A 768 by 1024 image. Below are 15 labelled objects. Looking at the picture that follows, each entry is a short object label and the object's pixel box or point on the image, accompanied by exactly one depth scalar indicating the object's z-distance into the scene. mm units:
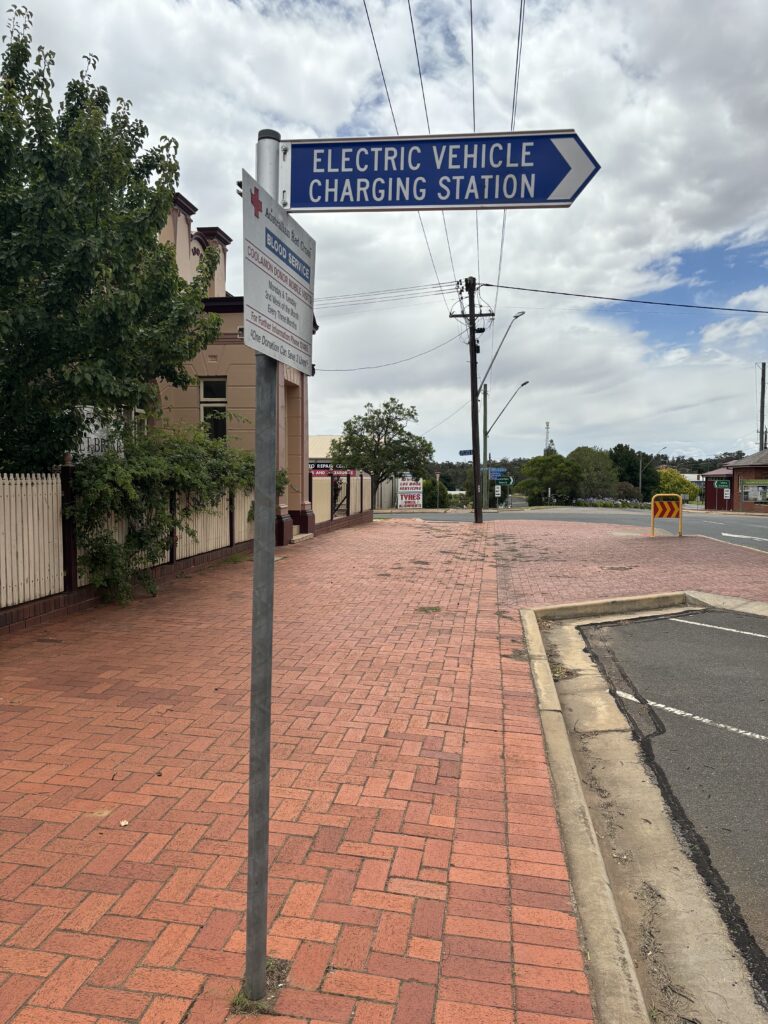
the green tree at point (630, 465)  103125
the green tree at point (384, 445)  64875
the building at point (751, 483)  47969
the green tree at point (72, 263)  6973
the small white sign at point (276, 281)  2002
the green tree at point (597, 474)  87812
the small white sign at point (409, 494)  59938
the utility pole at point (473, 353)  30075
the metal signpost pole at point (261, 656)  2118
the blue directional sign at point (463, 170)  2770
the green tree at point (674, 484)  107375
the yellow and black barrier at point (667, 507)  19631
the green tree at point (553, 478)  78681
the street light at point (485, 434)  46400
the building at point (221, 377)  15273
